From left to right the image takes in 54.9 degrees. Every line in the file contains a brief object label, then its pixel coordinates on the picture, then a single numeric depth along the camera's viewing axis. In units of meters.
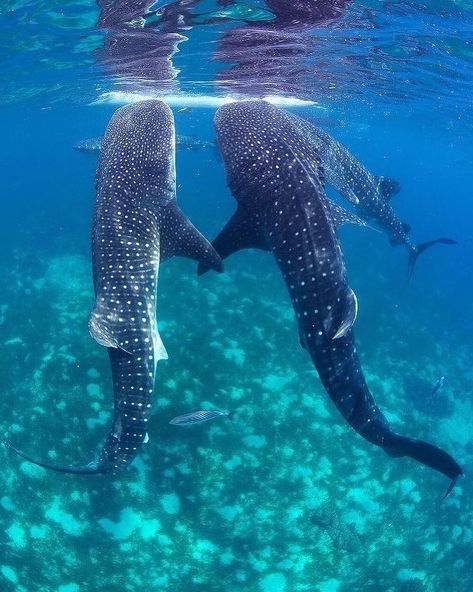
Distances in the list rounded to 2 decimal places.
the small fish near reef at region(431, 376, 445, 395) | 13.54
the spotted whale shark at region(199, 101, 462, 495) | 4.11
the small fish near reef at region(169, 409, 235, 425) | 8.24
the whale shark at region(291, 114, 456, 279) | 7.86
